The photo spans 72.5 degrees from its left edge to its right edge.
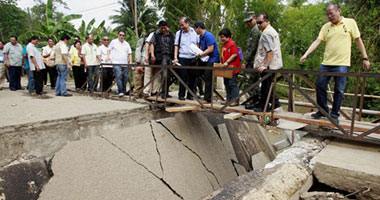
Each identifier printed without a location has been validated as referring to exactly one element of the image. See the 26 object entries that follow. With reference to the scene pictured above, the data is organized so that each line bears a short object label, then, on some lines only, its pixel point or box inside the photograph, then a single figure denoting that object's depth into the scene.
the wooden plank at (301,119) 3.35
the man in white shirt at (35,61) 5.56
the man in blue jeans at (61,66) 5.94
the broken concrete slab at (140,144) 4.11
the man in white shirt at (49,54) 7.08
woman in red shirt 4.52
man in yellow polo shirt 3.16
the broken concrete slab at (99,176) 3.33
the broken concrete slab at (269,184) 1.99
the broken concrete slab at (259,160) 6.12
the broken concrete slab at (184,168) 4.26
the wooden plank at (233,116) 3.83
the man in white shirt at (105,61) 6.37
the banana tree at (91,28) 13.49
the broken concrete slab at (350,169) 2.31
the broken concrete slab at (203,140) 5.05
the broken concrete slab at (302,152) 2.65
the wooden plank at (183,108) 4.48
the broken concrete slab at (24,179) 2.99
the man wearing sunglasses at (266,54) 3.68
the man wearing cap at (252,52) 4.11
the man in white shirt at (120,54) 6.07
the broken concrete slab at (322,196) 2.25
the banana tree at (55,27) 12.50
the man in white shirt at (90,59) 6.50
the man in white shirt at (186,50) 4.85
